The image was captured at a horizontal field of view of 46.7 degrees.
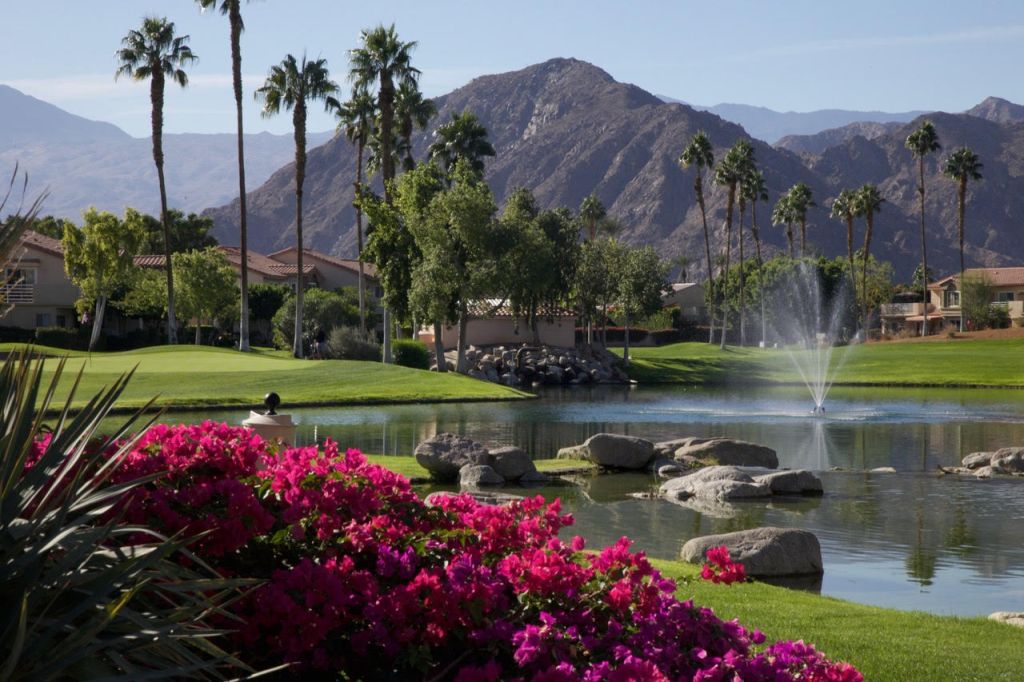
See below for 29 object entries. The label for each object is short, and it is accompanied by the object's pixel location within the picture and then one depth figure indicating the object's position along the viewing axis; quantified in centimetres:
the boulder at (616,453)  2648
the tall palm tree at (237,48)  5700
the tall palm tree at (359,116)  6594
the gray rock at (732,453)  2669
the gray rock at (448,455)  2355
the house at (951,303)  11450
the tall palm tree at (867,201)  10719
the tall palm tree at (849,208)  10844
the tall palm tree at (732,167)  9456
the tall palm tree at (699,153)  9281
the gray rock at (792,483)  2267
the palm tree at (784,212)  12019
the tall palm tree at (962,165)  9869
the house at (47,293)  8050
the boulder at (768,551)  1452
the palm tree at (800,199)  11869
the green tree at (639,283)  8262
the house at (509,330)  7875
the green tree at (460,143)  6962
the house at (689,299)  14438
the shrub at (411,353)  6309
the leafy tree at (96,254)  6762
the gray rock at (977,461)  2725
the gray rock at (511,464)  2361
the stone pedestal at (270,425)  1444
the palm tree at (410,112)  6462
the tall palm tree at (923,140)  9346
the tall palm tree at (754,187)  9908
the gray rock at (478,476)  2278
